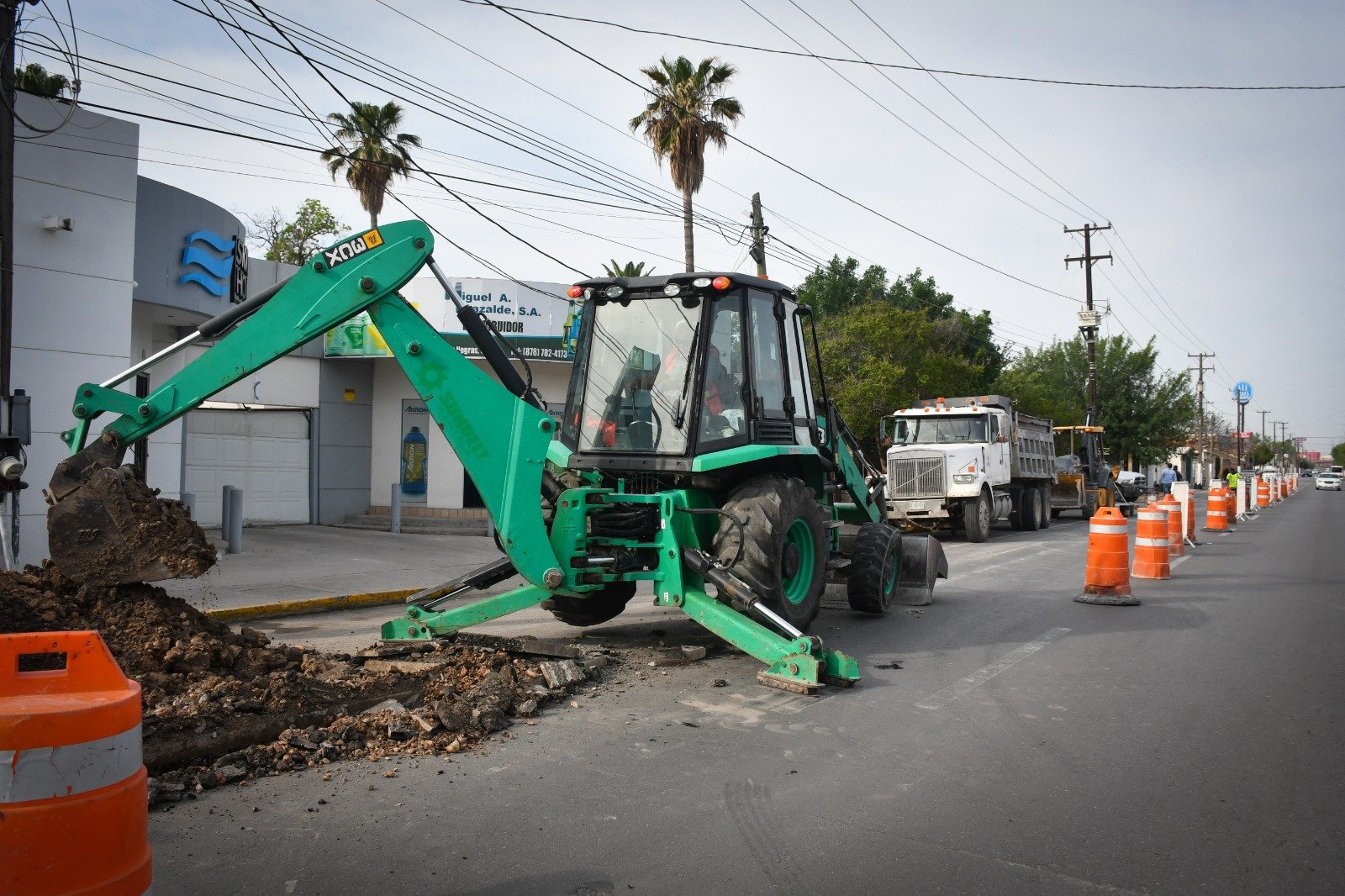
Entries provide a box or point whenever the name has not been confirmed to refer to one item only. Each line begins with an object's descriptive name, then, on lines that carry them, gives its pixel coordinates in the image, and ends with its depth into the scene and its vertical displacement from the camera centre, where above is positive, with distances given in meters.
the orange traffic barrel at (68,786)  2.24 -0.79
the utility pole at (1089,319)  41.91 +6.38
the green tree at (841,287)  50.59 +8.89
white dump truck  21.56 +0.02
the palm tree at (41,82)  16.56 +6.28
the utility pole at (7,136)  9.96 +3.10
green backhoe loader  6.02 +0.03
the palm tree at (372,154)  26.33 +8.19
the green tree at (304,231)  42.59 +9.47
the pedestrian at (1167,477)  39.38 -0.38
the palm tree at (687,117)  22.91 +7.89
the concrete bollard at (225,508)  15.58 -0.93
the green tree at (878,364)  30.16 +3.16
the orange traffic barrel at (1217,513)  25.08 -1.11
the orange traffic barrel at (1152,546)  13.77 -1.08
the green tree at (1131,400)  54.50 +3.71
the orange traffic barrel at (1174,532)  16.93 -1.15
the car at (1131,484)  43.36 -0.83
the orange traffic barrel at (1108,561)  11.38 -1.08
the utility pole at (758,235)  24.19 +5.47
